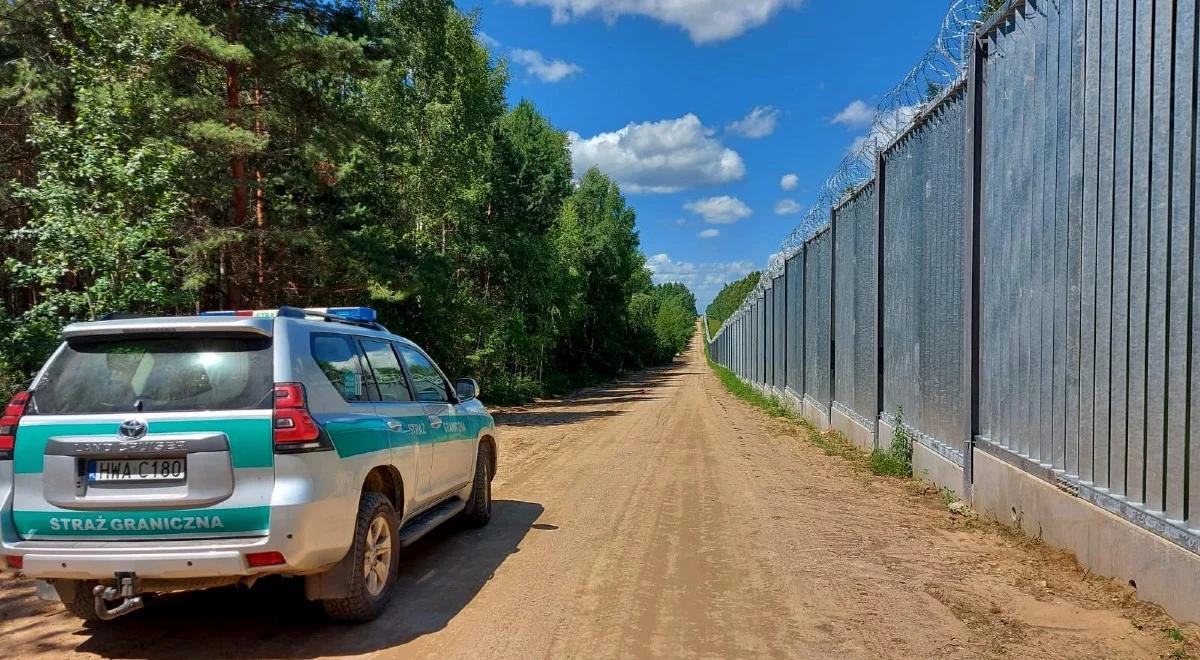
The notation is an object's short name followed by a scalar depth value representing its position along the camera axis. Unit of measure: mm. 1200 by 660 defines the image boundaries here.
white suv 3945
